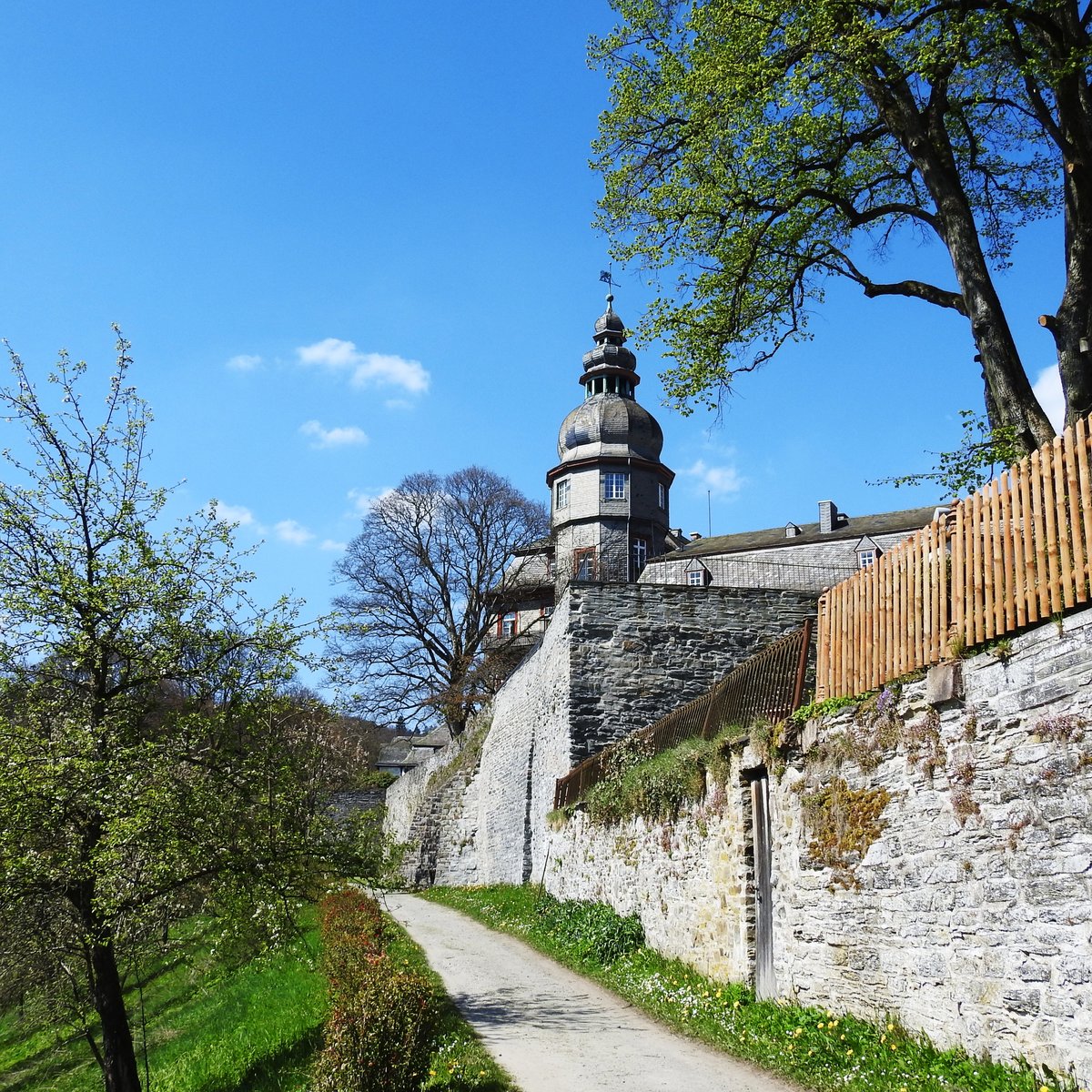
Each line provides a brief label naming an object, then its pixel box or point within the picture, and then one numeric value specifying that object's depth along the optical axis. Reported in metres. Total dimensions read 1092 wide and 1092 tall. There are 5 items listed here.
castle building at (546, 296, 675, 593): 44.81
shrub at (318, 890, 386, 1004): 8.88
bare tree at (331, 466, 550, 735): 38.16
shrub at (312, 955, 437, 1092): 6.37
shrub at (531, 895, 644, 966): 11.62
